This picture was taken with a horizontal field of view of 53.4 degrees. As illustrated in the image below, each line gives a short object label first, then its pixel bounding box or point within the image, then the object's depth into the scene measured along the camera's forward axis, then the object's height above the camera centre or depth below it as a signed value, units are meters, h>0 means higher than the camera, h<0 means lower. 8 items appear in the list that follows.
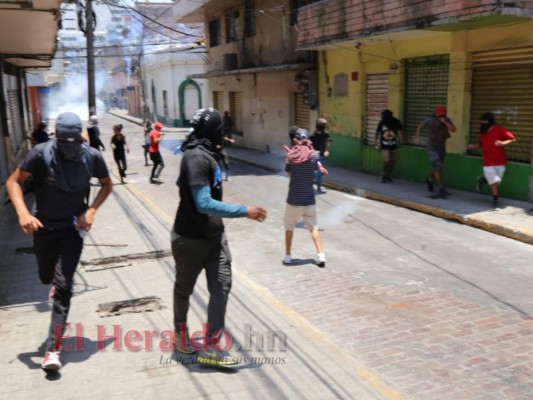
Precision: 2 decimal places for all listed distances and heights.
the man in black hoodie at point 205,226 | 3.52 -0.90
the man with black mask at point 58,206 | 3.78 -0.77
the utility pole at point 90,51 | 16.98 +1.48
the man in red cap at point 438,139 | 10.09 -0.92
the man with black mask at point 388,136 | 11.82 -0.99
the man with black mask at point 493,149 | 8.87 -1.00
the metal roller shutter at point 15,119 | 16.44 -0.65
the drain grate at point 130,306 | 5.02 -1.99
